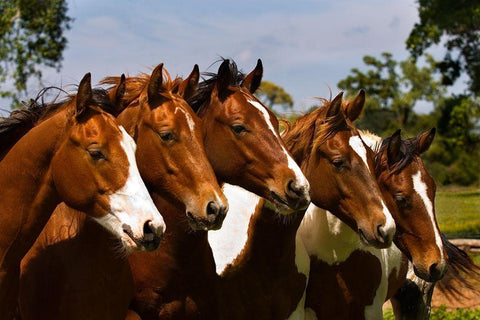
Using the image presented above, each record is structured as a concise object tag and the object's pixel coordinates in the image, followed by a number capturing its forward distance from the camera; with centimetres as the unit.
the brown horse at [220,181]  940
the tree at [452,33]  4437
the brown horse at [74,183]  762
